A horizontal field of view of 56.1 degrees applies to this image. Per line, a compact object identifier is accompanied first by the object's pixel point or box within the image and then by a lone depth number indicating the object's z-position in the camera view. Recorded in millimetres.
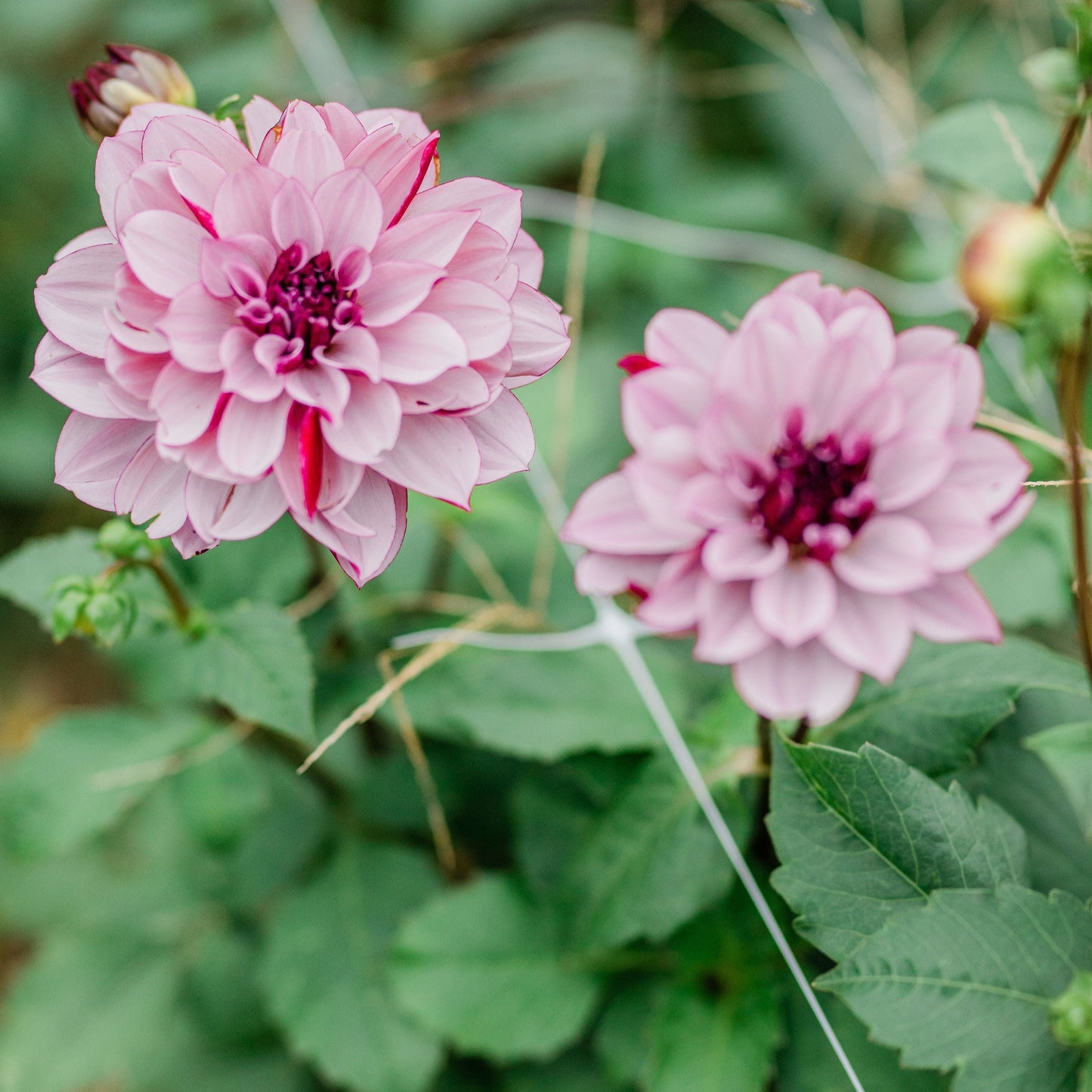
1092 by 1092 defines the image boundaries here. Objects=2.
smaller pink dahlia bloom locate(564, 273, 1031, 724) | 443
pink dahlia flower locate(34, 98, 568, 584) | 496
